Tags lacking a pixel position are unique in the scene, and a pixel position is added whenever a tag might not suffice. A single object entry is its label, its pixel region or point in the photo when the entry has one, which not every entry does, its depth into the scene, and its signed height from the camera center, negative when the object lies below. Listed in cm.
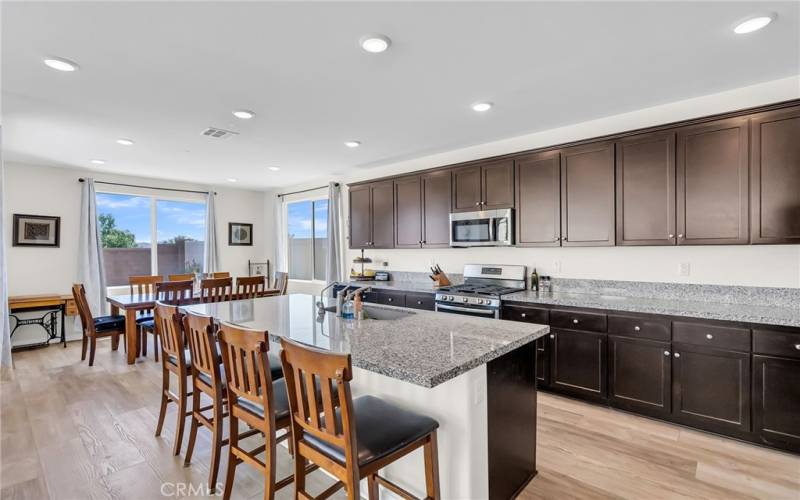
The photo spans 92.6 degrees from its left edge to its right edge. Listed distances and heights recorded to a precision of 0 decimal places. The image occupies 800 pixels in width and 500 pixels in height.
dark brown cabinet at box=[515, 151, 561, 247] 370 +50
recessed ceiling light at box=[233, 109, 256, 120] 333 +122
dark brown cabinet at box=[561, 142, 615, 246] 339 +49
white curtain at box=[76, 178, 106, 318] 565 -4
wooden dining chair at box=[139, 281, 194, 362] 454 -52
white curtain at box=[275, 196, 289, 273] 756 +28
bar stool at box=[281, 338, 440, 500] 133 -72
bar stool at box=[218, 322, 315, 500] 166 -68
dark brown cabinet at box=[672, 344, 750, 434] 257 -98
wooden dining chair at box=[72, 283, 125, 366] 444 -87
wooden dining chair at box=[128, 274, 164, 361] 466 -56
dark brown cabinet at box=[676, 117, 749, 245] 278 +49
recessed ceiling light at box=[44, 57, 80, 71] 238 +120
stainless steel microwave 401 +24
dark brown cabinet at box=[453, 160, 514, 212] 404 +70
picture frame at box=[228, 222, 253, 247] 749 +34
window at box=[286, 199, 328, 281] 698 +24
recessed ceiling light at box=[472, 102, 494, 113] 321 +122
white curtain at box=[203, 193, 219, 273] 699 +14
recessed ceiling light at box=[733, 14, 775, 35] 202 +122
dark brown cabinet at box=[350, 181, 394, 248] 525 +51
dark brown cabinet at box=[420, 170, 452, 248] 459 +52
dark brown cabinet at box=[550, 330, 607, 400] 315 -97
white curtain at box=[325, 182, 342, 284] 610 +24
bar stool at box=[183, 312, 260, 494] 203 -66
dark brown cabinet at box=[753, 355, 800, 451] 241 -98
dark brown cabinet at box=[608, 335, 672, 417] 286 -98
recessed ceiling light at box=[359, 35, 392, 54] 218 +121
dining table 444 -74
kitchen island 158 -63
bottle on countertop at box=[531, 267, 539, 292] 404 -33
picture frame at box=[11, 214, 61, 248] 531 +31
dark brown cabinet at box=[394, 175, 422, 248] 490 +50
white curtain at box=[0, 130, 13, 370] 420 -77
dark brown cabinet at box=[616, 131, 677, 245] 308 +49
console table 499 -74
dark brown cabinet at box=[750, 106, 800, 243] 259 +49
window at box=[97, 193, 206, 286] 618 +30
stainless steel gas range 370 -42
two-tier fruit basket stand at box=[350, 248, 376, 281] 568 -35
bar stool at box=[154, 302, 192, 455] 237 -65
